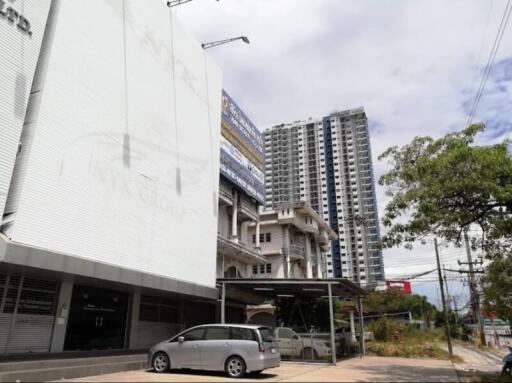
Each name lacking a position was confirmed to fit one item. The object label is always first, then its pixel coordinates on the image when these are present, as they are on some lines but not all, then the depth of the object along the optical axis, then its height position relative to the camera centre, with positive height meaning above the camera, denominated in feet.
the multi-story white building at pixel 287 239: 143.33 +32.00
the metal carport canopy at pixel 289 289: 60.75 +7.24
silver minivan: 40.01 -1.63
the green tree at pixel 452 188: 40.24 +13.87
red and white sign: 240.94 +26.49
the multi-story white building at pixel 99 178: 39.24 +17.06
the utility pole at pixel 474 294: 118.01 +11.20
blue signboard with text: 95.96 +43.28
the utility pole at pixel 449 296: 179.46 +16.22
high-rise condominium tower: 292.40 +112.29
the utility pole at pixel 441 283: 87.45 +10.75
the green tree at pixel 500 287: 49.19 +5.85
